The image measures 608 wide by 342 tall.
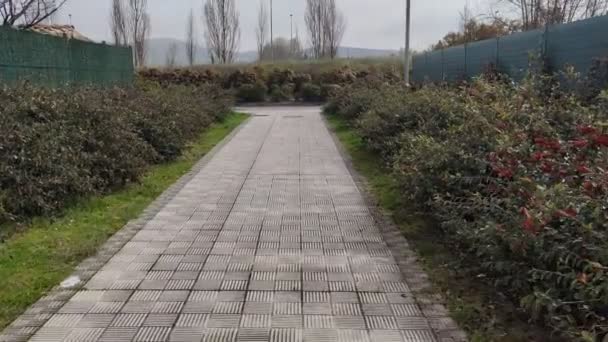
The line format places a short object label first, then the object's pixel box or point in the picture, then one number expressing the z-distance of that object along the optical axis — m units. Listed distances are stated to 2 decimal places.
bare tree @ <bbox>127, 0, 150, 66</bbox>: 49.31
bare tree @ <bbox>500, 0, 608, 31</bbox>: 17.81
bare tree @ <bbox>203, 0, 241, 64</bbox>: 51.16
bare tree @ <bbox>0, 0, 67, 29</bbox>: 12.38
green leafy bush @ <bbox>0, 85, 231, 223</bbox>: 5.85
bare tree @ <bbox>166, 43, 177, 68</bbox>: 51.44
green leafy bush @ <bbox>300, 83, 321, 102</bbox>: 33.56
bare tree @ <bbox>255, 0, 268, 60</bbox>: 60.09
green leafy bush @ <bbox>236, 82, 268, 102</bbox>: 33.66
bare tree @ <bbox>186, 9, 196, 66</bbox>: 58.03
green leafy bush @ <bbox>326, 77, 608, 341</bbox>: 2.96
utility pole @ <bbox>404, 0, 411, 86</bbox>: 21.80
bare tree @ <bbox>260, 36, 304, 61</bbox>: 59.85
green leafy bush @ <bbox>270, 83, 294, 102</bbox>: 33.62
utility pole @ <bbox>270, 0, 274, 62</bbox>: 60.83
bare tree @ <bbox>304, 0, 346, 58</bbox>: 53.09
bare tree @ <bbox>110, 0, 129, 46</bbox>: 48.84
